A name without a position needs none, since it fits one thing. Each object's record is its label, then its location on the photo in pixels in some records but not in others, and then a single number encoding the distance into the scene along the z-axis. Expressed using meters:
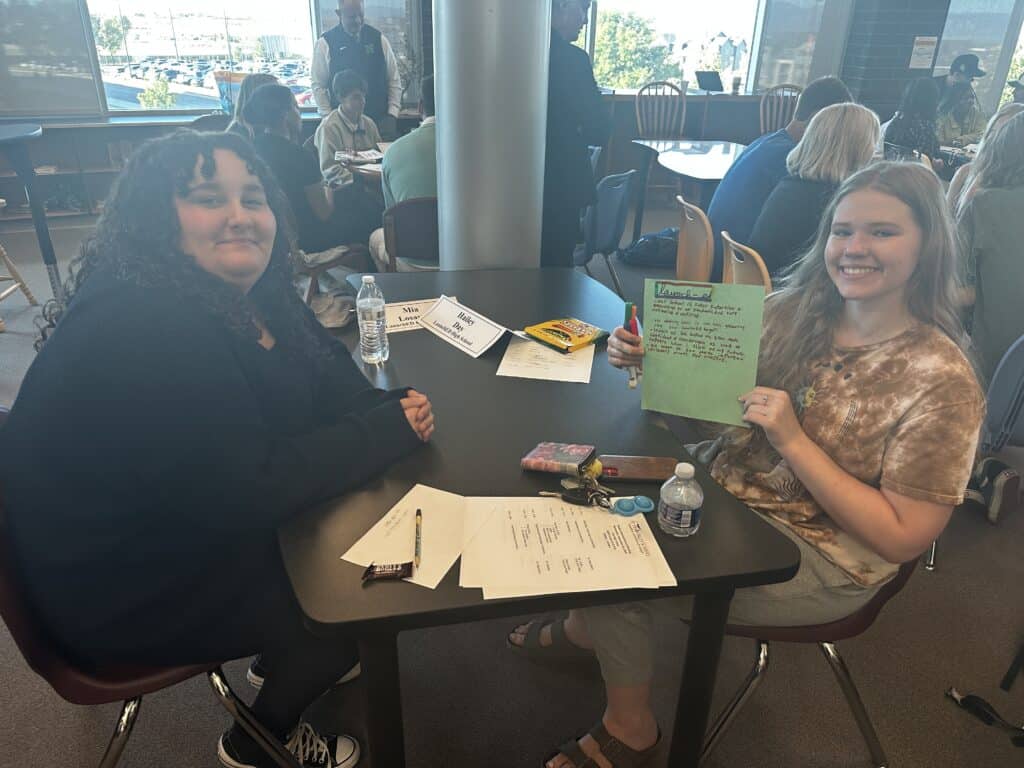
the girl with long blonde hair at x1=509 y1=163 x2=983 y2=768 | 1.11
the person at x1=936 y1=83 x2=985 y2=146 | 5.18
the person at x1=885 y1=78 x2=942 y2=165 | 3.88
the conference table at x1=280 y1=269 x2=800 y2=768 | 0.89
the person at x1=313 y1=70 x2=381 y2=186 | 4.25
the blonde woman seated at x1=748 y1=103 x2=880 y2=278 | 2.50
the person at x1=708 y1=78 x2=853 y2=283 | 2.92
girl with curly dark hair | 0.98
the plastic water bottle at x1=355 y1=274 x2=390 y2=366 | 1.63
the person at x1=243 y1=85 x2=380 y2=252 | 3.19
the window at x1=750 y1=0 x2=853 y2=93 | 6.43
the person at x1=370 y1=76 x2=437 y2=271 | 3.19
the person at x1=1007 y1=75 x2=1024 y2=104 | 4.80
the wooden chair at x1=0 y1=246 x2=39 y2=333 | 3.69
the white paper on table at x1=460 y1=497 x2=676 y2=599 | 0.92
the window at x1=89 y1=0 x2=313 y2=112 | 5.64
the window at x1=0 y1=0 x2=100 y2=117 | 5.21
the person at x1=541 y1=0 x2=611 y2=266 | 2.90
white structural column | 1.93
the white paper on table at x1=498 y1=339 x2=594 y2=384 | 1.55
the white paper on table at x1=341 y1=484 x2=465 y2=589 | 0.95
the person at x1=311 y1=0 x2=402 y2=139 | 5.45
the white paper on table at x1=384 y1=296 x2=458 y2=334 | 1.81
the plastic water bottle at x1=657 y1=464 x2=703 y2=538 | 1.01
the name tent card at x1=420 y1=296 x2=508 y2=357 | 1.69
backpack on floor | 4.64
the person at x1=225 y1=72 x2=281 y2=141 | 3.18
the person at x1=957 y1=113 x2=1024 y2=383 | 2.15
